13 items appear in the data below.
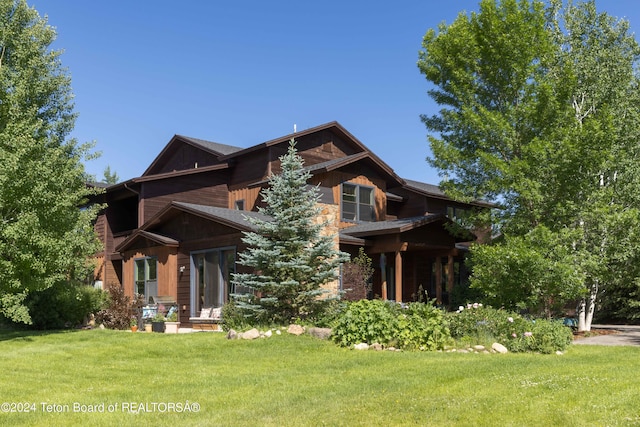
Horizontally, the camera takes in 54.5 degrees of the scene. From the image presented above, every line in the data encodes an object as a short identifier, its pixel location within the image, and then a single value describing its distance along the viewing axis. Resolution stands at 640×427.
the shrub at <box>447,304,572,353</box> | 12.95
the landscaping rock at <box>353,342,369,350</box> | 13.07
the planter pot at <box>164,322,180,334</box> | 19.47
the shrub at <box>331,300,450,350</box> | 13.17
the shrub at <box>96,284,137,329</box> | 20.72
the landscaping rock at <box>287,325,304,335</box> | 15.09
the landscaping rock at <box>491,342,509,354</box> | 12.71
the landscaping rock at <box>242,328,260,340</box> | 14.87
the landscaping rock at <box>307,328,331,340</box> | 14.40
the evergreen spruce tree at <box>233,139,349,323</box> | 16.69
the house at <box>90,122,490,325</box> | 21.69
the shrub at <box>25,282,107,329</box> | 20.73
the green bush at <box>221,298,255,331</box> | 16.52
